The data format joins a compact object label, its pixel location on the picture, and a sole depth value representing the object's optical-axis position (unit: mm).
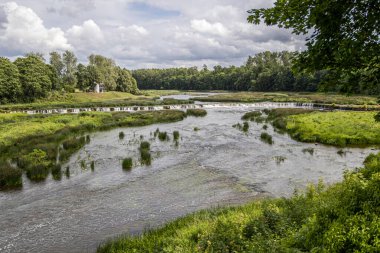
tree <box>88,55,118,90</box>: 124688
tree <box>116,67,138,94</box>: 143462
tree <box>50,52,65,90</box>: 146650
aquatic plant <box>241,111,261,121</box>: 59125
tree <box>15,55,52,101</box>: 91812
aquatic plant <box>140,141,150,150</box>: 33834
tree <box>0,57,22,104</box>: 84775
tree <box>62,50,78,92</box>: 146625
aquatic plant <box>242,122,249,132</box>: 45744
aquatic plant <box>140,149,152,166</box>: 28370
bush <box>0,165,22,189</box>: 21938
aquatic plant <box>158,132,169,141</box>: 38969
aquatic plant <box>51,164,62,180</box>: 23891
